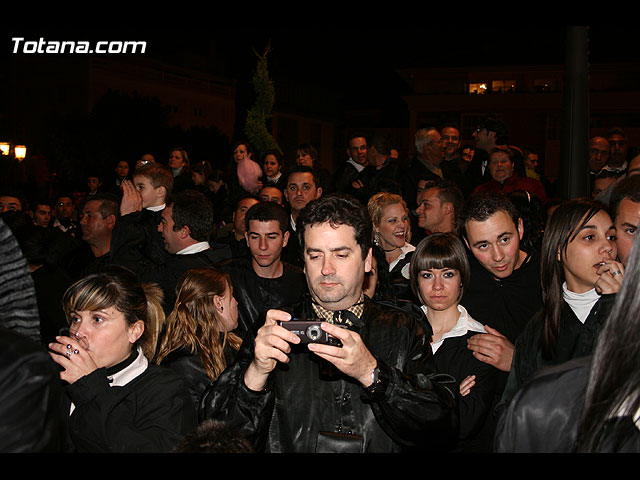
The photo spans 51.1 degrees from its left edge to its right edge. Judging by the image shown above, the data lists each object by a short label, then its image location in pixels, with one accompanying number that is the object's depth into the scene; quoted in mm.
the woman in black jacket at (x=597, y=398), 1595
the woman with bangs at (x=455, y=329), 4074
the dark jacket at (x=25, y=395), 1625
